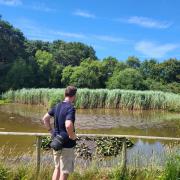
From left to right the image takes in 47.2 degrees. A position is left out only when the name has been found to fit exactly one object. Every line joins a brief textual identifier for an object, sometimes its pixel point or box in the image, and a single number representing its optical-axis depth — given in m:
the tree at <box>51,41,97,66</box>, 39.82
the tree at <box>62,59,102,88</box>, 28.50
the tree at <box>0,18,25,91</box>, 30.50
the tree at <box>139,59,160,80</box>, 37.47
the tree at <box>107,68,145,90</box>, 27.03
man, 2.98
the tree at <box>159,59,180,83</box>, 36.10
